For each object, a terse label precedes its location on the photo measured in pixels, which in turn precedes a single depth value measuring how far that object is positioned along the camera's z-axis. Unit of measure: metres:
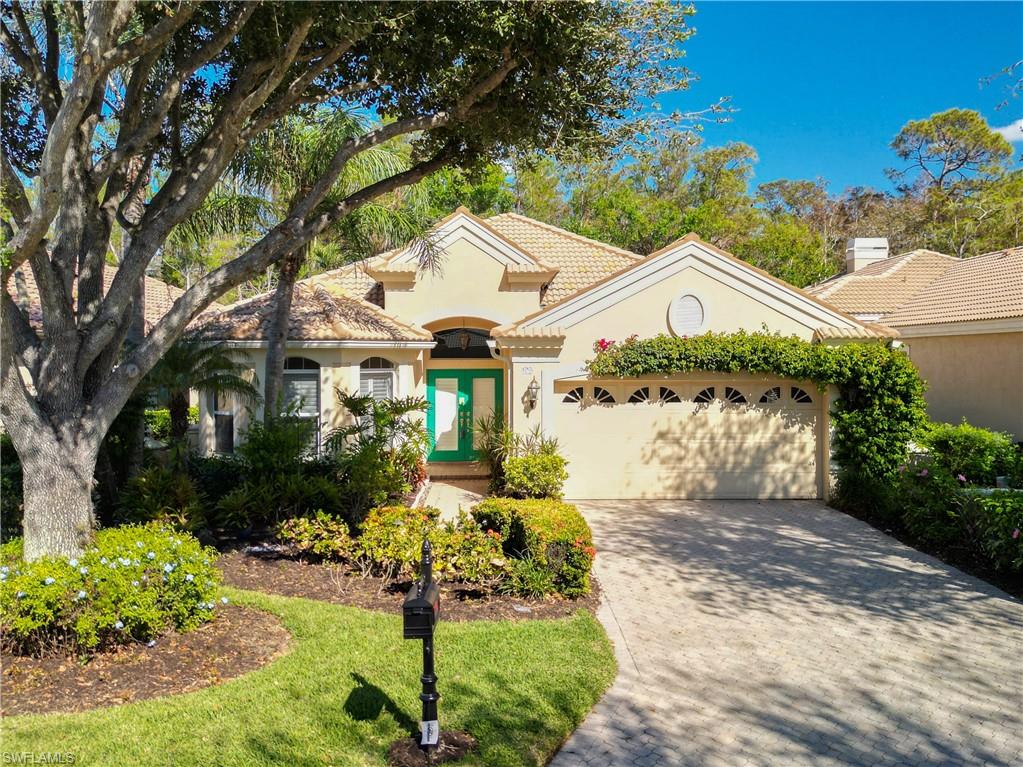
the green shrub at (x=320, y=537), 8.69
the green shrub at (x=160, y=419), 15.28
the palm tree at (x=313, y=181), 11.08
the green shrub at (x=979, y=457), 11.55
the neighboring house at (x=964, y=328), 14.77
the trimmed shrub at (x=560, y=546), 7.86
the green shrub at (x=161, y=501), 9.05
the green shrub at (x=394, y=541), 8.09
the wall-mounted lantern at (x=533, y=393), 13.28
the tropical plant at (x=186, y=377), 10.13
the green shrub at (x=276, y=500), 9.58
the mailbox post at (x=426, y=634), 4.51
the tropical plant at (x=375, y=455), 10.05
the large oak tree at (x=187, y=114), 6.35
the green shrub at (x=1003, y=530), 8.62
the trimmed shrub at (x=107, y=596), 5.57
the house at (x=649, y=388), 13.37
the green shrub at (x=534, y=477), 12.44
